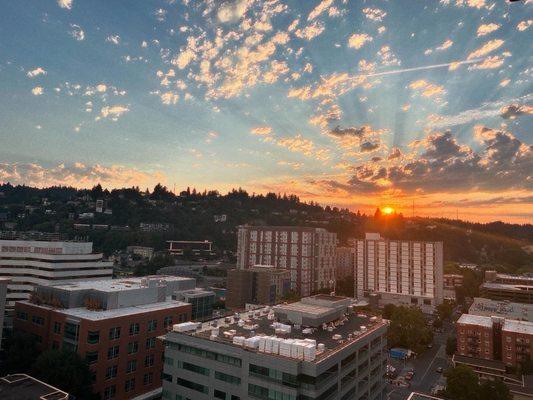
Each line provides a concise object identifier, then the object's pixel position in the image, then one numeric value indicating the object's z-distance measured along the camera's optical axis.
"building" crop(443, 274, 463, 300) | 152.50
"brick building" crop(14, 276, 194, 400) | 51.12
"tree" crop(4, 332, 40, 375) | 49.56
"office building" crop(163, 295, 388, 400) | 36.94
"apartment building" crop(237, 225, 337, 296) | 149.12
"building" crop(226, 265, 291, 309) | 118.50
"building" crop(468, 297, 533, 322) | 100.19
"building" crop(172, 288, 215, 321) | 76.19
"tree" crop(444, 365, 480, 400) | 56.22
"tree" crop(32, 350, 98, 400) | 43.66
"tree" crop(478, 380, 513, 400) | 54.28
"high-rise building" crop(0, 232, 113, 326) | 91.19
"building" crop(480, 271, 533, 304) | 137.12
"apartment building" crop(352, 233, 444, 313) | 132.88
